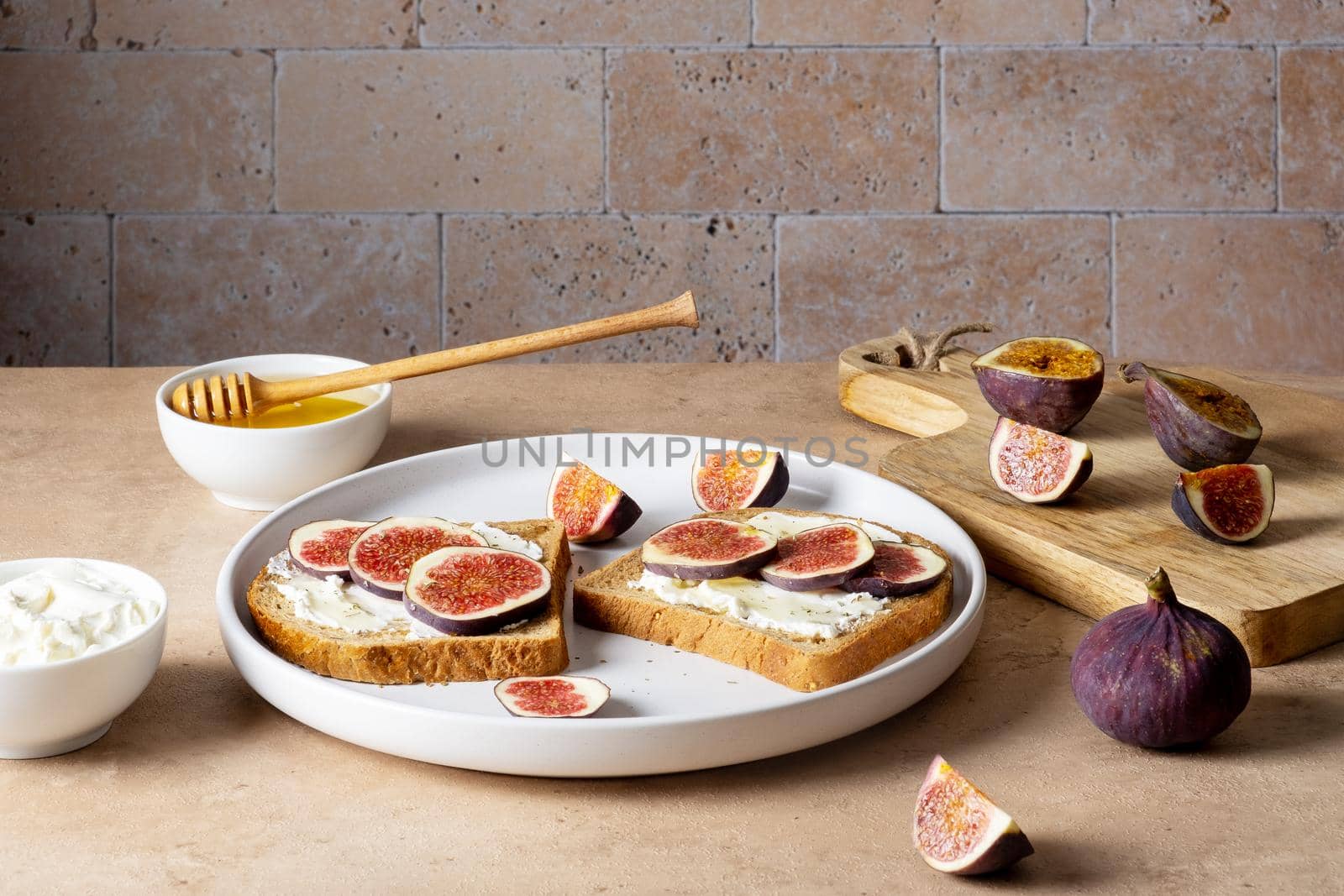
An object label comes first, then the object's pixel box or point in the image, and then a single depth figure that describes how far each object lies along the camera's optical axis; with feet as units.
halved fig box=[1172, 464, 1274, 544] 4.97
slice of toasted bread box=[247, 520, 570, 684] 4.73
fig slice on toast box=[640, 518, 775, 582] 4.84
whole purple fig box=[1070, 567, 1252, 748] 4.61
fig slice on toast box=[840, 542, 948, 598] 4.82
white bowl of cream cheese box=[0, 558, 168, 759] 4.57
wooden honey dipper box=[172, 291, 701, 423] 5.30
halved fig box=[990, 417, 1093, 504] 5.08
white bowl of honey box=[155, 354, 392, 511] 5.19
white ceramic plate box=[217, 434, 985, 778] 4.58
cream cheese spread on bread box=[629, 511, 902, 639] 4.77
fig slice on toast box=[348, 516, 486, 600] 4.82
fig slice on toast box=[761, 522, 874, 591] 4.81
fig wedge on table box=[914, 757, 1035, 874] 4.46
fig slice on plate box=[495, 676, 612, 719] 4.65
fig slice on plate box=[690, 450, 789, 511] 5.15
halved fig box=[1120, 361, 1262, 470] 5.16
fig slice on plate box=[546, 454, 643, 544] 5.08
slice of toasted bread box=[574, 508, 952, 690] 4.74
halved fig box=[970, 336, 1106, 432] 5.29
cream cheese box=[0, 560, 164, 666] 4.59
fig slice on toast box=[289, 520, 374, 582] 4.86
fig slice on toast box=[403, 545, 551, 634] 4.74
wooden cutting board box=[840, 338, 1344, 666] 4.86
